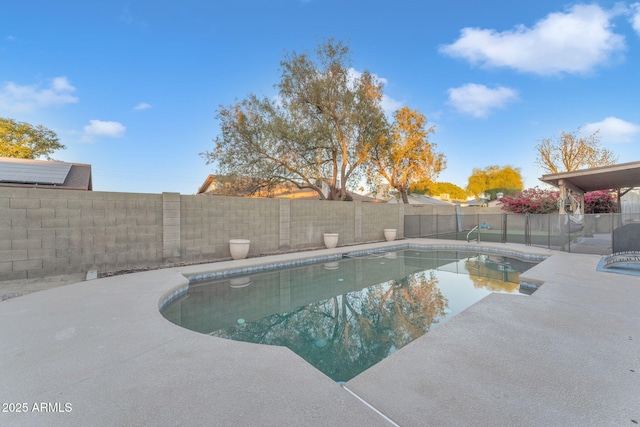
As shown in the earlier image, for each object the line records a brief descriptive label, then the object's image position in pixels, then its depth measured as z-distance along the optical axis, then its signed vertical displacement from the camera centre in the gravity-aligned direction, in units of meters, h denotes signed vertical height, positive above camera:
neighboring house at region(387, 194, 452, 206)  18.63 +0.80
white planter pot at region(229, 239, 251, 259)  7.36 -0.98
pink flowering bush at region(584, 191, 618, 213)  15.42 +0.43
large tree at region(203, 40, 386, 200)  12.24 +4.00
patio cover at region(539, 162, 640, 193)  8.16 +1.08
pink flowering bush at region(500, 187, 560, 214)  15.65 +0.49
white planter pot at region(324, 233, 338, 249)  9.85 -1.04
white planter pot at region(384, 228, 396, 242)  12.30 -1.04
